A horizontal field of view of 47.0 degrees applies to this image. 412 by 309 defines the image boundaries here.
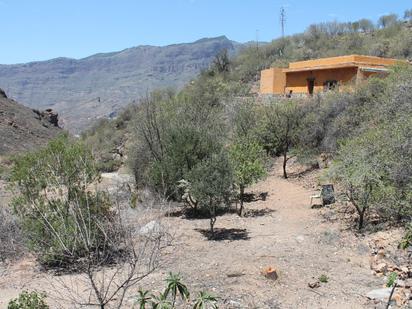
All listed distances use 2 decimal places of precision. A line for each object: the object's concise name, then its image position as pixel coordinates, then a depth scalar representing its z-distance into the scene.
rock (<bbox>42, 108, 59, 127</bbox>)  69.46
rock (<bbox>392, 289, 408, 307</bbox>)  9.19
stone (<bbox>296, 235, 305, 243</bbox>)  13.43
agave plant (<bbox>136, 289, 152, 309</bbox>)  5.83
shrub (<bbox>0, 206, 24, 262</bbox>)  13.91
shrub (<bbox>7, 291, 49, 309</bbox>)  7.61
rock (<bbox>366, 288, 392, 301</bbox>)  9.37
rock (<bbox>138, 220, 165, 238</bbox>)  13.81
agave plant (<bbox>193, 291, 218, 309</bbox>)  5.80
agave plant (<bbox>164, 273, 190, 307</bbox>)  6.09
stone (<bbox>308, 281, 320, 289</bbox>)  10.13
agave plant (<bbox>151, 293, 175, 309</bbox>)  5.59
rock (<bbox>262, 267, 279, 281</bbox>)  10.48
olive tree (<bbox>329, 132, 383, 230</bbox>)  13.19
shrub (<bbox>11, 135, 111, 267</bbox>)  12.95
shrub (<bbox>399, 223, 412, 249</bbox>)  6.75
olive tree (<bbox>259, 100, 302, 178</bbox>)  24.23
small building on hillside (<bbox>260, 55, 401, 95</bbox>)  30.34
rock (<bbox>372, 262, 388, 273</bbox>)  10.72
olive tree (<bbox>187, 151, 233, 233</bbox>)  14.49
